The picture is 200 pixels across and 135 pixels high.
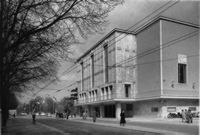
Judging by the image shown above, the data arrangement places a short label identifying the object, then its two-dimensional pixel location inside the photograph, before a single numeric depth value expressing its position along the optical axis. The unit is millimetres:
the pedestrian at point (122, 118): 25106
